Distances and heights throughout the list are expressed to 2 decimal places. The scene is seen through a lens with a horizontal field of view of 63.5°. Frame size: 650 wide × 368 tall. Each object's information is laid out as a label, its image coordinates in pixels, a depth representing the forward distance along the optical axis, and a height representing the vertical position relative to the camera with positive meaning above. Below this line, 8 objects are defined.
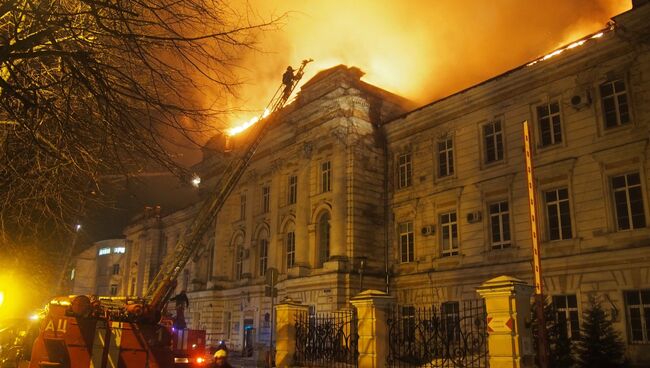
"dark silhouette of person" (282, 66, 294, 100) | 29.62 +12.67
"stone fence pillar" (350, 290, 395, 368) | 13.95 -0.44
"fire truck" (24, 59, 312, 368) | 11.06 -0.53
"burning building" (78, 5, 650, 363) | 19.77 +5.68
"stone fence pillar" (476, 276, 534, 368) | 10.60 -0.25
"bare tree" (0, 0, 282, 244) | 7.21 +3.61
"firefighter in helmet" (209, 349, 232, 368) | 9.03 -0.82
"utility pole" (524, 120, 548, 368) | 9.72 +0.99
